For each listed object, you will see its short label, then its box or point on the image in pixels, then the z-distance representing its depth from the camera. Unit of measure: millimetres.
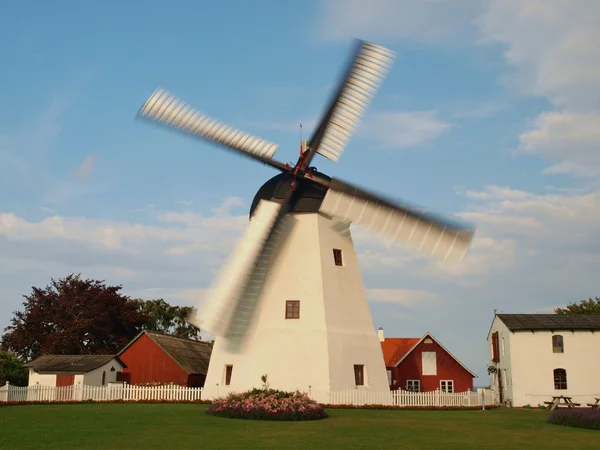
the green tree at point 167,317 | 65562
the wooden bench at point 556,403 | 22262
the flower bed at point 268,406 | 17281
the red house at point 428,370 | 33312
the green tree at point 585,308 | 52156
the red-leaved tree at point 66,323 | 43938
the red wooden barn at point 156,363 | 34031
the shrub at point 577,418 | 16953
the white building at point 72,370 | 29716
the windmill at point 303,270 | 22562
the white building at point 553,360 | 31141
